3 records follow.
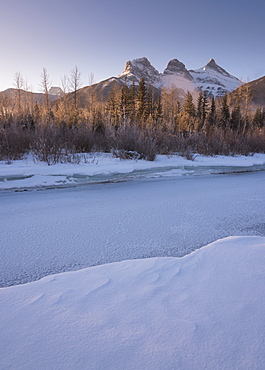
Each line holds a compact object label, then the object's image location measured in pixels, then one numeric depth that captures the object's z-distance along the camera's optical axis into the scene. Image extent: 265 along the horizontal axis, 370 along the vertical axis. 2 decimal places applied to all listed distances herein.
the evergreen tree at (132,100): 29.43
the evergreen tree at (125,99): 29.11
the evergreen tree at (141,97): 29.10
